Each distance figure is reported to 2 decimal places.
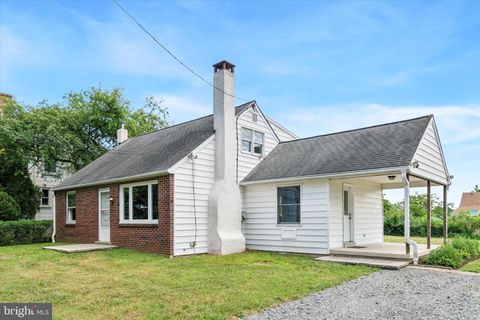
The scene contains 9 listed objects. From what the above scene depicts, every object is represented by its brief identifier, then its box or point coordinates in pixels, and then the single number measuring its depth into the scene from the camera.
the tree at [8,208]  20.98
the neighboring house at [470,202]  39.38
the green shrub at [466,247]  10.79
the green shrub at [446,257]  9.61
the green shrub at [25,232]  15.91
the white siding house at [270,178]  11.30
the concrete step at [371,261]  9.35
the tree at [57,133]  21.52
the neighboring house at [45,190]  26.72
